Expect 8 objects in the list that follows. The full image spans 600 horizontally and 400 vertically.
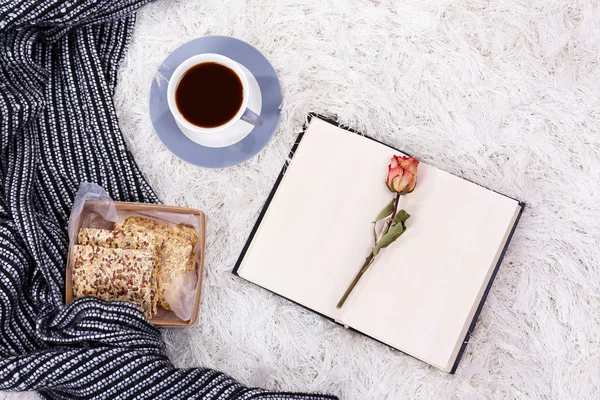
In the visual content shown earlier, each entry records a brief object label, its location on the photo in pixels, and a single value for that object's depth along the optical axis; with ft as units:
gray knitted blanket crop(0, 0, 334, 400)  2.53
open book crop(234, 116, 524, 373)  2.74
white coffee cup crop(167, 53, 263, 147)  2.52
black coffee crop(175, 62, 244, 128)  2.59
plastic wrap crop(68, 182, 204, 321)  2.64
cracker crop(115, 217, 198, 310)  2.63
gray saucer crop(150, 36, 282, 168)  2.73
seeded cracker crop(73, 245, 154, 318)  2.54
